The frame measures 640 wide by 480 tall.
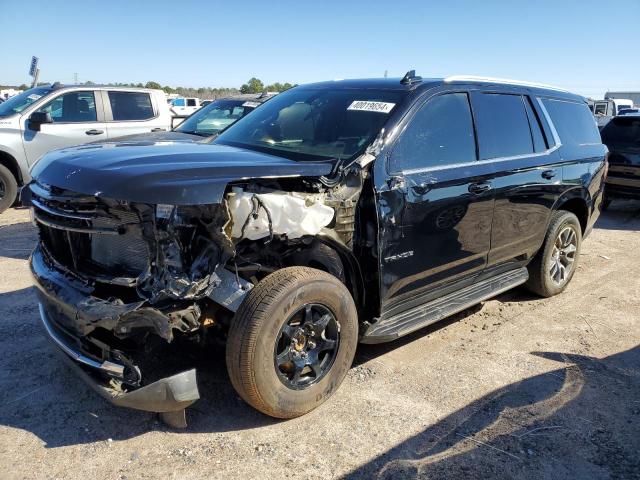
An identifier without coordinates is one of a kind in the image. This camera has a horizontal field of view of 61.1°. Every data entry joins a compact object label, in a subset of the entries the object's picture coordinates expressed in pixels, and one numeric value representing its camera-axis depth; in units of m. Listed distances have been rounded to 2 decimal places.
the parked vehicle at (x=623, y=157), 9.45
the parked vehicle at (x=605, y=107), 24.95
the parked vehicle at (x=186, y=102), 30.48
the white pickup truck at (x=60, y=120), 8.75
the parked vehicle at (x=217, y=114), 8.41
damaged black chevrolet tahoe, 2.82
